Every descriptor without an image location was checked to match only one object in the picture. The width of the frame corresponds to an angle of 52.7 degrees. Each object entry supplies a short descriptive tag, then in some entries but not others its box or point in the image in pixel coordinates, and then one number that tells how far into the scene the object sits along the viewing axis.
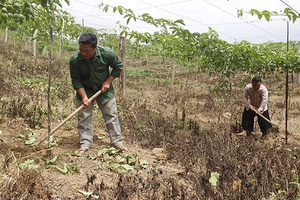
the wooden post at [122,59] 5.94
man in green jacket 3.24
